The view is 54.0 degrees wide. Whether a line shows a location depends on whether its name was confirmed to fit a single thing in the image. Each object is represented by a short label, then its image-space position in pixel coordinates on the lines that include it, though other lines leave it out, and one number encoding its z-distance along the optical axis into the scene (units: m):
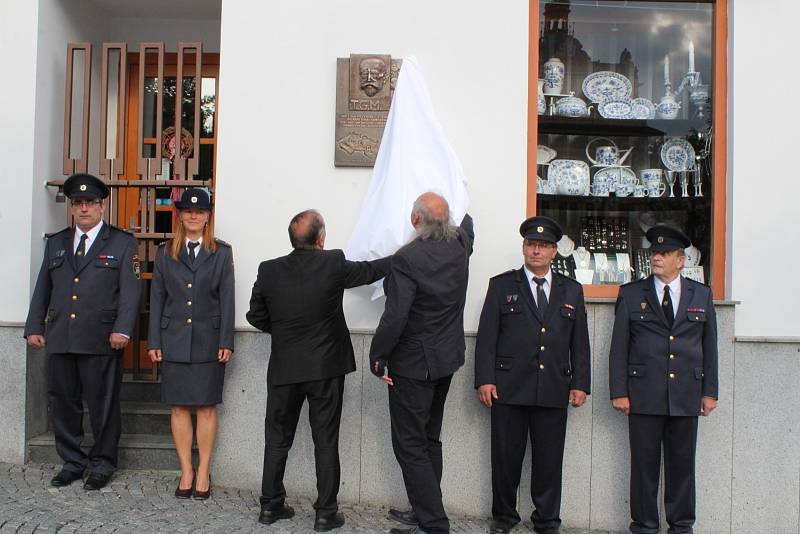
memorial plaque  5.18
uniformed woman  4.88
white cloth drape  4.86
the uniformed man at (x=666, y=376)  4.50
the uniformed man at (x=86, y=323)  5.02
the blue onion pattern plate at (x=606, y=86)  5.65
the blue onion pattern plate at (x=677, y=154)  5.53
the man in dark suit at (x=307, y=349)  4.44
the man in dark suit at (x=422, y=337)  4.27
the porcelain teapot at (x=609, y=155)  5.64
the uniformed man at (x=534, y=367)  4.60
